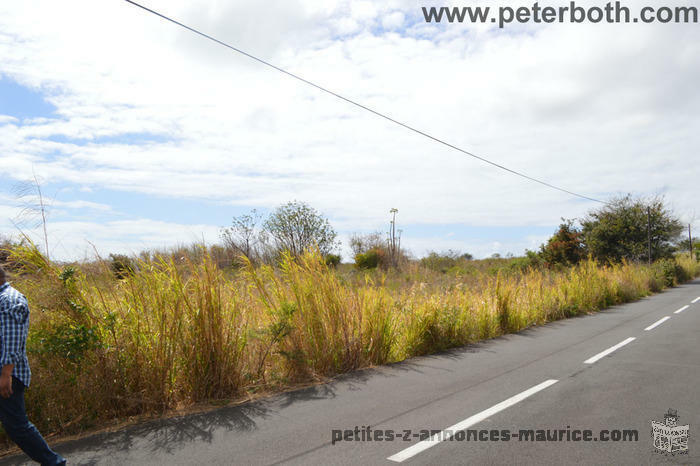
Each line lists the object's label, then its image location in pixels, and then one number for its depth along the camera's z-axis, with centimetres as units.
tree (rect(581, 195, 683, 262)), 3791
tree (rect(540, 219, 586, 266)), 3441
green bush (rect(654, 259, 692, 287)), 2925
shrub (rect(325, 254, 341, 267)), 3019
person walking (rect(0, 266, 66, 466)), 359
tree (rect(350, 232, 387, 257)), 3606
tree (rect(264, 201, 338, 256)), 2466
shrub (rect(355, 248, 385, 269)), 3381
